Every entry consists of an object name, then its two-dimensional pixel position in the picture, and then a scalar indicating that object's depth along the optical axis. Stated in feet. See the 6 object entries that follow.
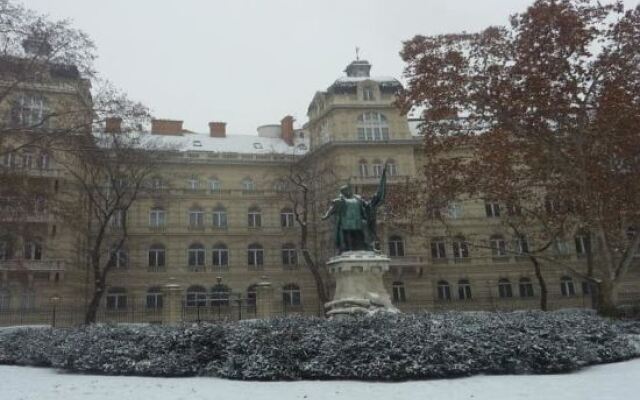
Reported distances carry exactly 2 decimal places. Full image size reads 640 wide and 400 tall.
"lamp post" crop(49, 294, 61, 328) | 107.80
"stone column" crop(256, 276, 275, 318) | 87.66
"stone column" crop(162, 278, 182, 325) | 88.99
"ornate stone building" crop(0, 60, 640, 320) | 128.98
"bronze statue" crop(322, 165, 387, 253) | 51.72
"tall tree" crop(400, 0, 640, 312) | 60.34
